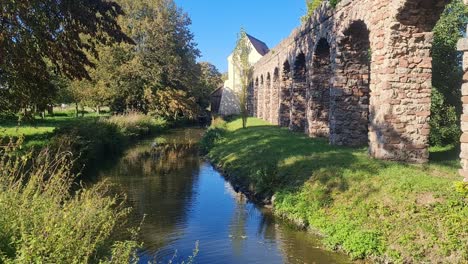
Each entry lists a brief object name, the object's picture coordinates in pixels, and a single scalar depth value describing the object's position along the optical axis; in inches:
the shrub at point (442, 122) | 526.3
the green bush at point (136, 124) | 911.7
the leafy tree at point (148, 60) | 1299.2
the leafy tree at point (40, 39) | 268.7
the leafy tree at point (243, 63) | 997.2
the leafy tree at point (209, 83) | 1719.7
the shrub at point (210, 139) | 799.7
